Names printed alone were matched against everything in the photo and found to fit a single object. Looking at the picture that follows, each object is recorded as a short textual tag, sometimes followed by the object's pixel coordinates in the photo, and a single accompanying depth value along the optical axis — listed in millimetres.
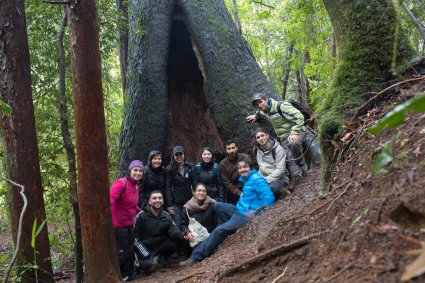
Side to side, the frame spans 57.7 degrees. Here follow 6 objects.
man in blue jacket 6035
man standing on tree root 6977
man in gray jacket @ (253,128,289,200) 6835
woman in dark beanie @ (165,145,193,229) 7445
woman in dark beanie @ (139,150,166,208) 7297
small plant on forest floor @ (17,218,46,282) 5453
